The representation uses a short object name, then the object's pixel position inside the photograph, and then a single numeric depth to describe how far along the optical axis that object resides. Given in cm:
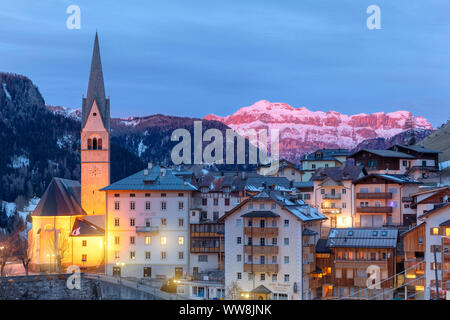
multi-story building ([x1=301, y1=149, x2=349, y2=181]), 12888
